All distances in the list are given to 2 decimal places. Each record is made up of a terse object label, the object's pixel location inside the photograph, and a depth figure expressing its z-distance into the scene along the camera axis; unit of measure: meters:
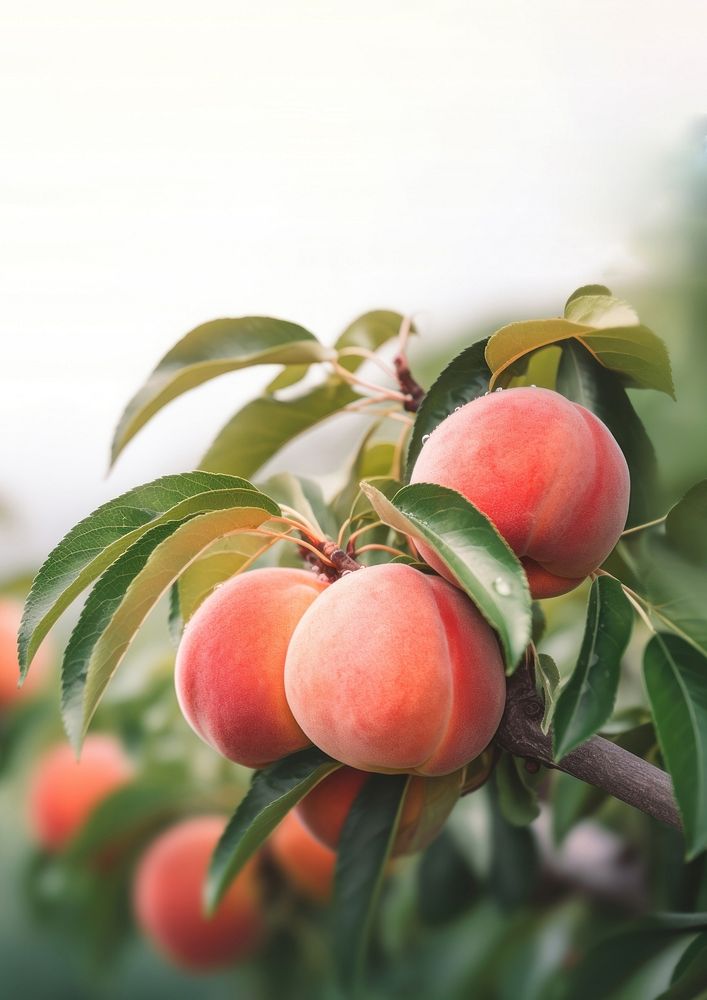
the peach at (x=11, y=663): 1.14
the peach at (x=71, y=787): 1.13
